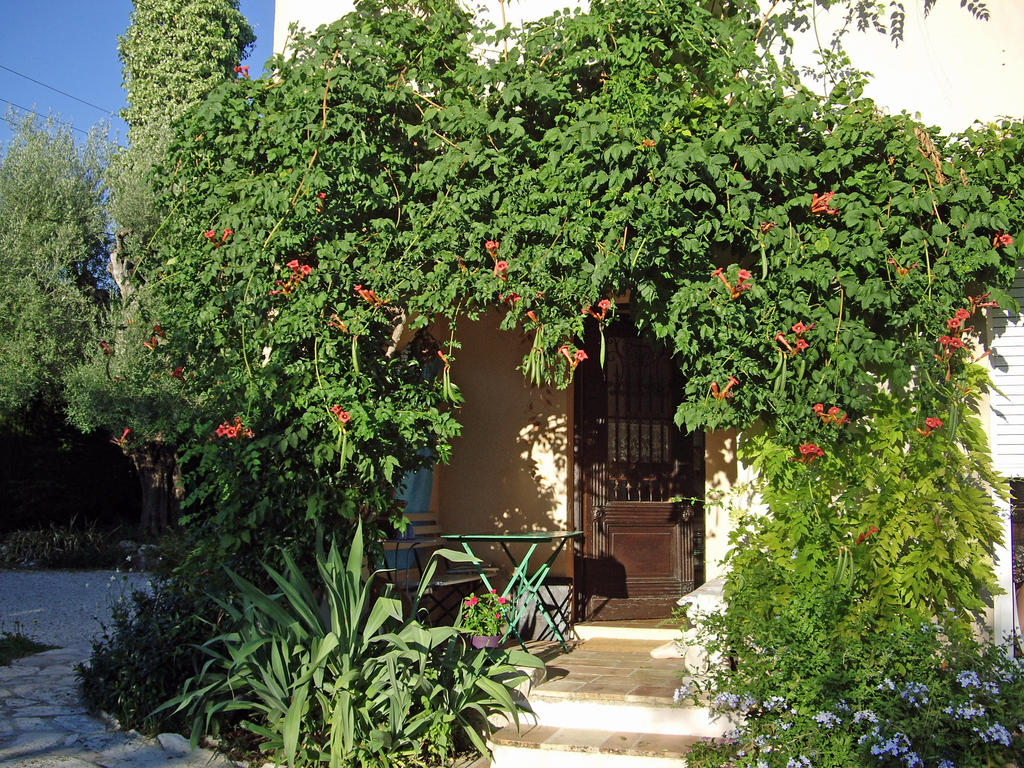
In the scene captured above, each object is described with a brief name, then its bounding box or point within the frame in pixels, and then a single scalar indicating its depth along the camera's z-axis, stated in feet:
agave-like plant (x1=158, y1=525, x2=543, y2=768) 13.11
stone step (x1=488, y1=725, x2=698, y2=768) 13.42
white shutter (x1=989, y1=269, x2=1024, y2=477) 15.62
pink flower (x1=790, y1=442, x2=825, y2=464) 14.56
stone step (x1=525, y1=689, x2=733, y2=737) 14.23
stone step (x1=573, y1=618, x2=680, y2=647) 20.53
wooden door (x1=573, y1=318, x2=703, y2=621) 21.99
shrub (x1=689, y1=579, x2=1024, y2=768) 11.71
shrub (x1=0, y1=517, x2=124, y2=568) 41.70
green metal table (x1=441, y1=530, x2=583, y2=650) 16.87
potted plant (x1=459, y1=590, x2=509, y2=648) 15.35
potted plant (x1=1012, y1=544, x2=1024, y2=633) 15.80
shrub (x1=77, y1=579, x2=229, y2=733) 15.17
